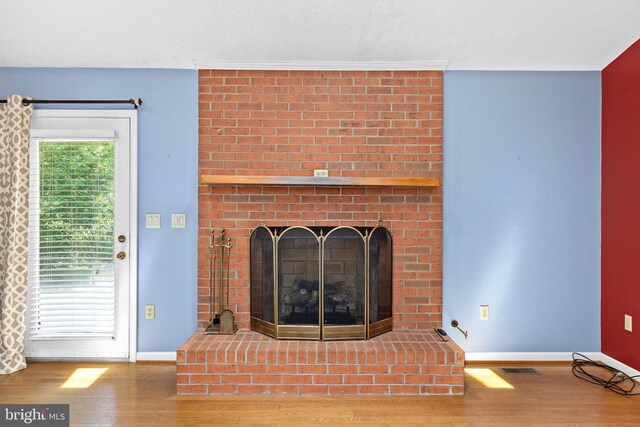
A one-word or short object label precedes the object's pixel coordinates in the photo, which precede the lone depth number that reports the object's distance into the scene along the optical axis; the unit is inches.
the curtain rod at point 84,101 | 113.8
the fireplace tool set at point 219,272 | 114.2
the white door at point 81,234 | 115.1
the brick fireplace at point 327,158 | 115.9
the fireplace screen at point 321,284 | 106.0
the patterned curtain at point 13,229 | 108.5
